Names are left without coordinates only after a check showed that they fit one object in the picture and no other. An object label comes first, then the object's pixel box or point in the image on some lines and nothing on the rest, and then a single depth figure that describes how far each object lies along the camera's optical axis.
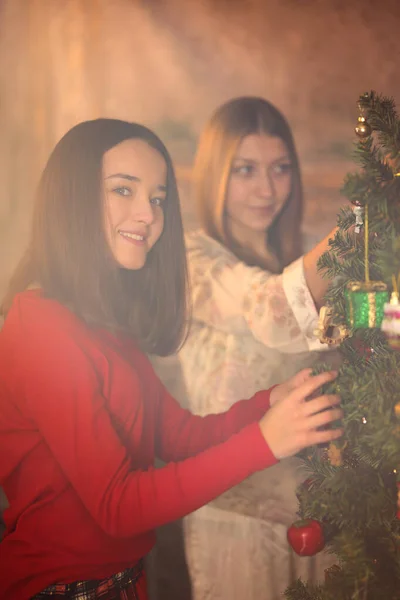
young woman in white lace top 1.56
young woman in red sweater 1.45
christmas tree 1.10
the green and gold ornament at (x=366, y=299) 1.10
